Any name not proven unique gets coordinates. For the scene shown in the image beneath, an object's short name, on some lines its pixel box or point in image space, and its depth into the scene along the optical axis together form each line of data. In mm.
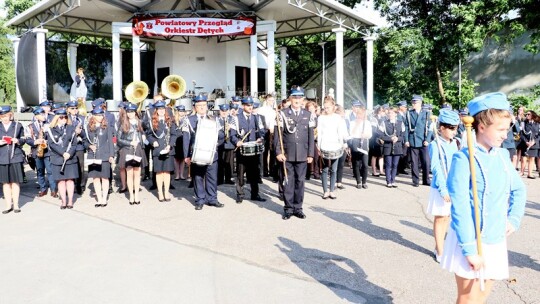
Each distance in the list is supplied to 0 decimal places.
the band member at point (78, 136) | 9273
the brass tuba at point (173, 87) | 17891
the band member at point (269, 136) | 10789
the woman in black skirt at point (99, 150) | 8656
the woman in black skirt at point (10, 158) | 8281
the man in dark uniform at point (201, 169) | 8539
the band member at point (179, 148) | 10278
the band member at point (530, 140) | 12867
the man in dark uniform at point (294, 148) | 7695
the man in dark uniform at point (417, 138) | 11109
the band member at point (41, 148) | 9359
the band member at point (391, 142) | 10891
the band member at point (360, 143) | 10547
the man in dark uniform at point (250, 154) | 9094
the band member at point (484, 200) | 2865
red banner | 19484
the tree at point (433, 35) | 18578
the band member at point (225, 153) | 9734
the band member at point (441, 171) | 5410
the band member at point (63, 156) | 8578
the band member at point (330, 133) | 8859
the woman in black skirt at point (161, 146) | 9250
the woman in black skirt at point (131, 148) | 8984
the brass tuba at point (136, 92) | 16609
